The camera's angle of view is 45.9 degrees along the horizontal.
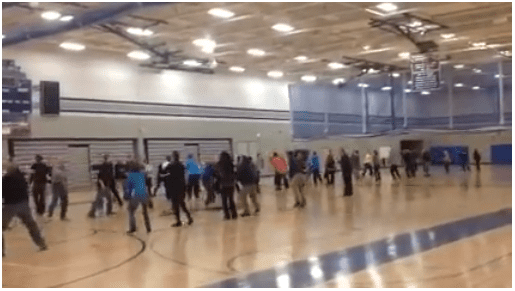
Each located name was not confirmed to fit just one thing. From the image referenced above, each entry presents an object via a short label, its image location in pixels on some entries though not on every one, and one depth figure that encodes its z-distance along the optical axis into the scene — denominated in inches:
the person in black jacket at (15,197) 346.9
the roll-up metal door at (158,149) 978.7
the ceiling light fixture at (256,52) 865.4
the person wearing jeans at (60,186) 525.3
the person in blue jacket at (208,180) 607.8
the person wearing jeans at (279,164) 640.4
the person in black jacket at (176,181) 446.6
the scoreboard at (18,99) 761.0
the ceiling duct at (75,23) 479.5
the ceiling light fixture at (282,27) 693.0
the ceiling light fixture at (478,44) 850.1
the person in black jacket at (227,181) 490.0
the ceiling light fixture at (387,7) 601.2
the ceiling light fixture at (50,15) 584.3
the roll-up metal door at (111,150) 907.4
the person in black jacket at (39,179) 543.5
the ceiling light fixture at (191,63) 885.8
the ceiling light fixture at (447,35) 773.3
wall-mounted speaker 820.3
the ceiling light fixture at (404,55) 932.0
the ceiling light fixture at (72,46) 780.9
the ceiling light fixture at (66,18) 550.3
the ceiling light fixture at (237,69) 1038.4
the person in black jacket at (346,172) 687.7
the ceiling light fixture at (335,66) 1016.9
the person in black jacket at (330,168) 864.9
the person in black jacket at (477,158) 1212.7
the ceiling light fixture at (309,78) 1160.4
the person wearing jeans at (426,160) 1113.5
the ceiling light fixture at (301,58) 939.8
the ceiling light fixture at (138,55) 854.1
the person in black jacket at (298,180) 579.8
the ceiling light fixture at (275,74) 1102.1
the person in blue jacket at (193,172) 603.2
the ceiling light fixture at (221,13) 615.2
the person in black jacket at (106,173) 533.6
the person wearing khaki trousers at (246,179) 508.7
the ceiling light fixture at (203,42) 770.8
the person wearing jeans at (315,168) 948.0
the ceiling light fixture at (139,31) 686.6
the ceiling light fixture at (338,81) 1097.9
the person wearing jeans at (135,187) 416.2
